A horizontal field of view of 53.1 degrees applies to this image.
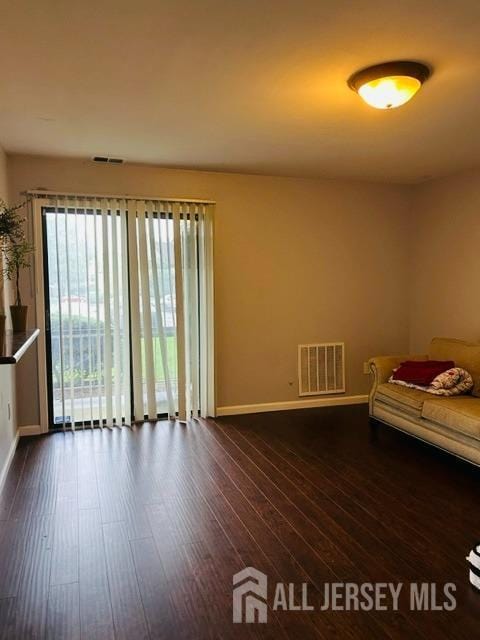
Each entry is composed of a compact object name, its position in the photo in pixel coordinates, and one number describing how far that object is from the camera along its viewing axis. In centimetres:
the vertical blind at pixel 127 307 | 441
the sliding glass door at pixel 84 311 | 439
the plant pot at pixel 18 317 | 380
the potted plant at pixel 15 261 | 344
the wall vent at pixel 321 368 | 530
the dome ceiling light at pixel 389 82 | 245
